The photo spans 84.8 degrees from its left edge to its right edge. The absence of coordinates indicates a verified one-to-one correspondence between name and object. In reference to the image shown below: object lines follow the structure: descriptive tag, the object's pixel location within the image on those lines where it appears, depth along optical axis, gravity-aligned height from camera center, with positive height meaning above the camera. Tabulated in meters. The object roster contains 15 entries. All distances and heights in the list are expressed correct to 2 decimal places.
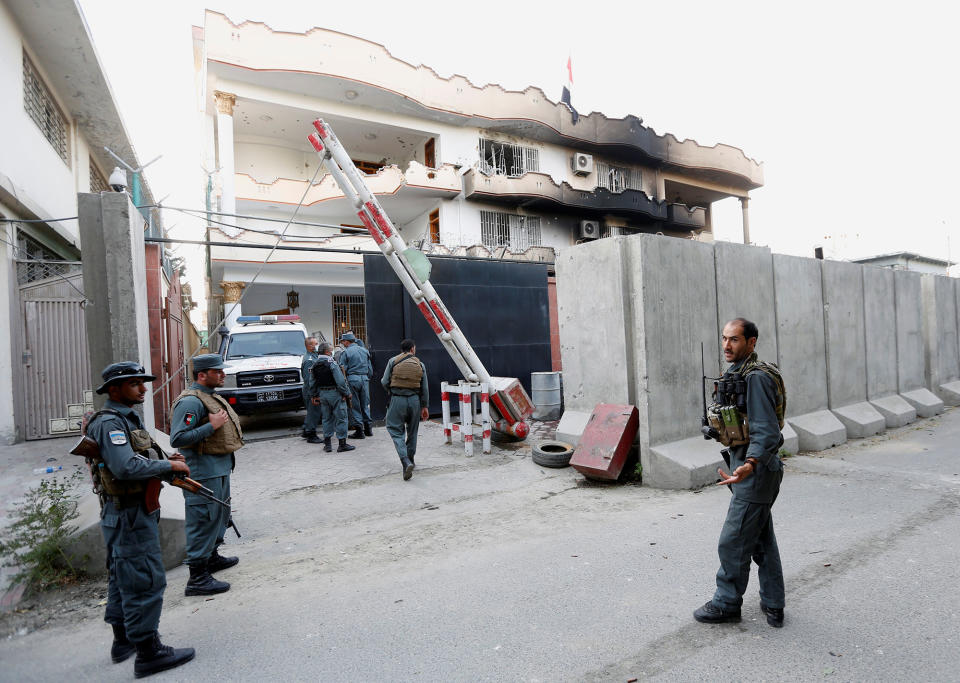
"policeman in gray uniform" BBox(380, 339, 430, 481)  6.96 -0.87
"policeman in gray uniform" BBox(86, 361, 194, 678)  2.88 -1.01
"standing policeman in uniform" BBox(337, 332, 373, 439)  9.55 -0.69
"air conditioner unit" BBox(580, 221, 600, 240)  27.10 +5.14
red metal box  6.21 -1.40
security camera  5.52 +1.82
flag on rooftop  30.02 +13.81
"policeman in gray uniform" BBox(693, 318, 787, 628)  3.06 -0.96
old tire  7.05 -1.67
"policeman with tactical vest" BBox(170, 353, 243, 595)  3.89 -0.82
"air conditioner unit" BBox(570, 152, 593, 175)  27.52 +8.73
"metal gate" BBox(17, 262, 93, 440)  9.07 -0.07
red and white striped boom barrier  7.95 +0.95
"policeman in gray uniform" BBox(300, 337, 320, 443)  9.33 -1.10
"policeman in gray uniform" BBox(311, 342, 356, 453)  8.51 -0.89
